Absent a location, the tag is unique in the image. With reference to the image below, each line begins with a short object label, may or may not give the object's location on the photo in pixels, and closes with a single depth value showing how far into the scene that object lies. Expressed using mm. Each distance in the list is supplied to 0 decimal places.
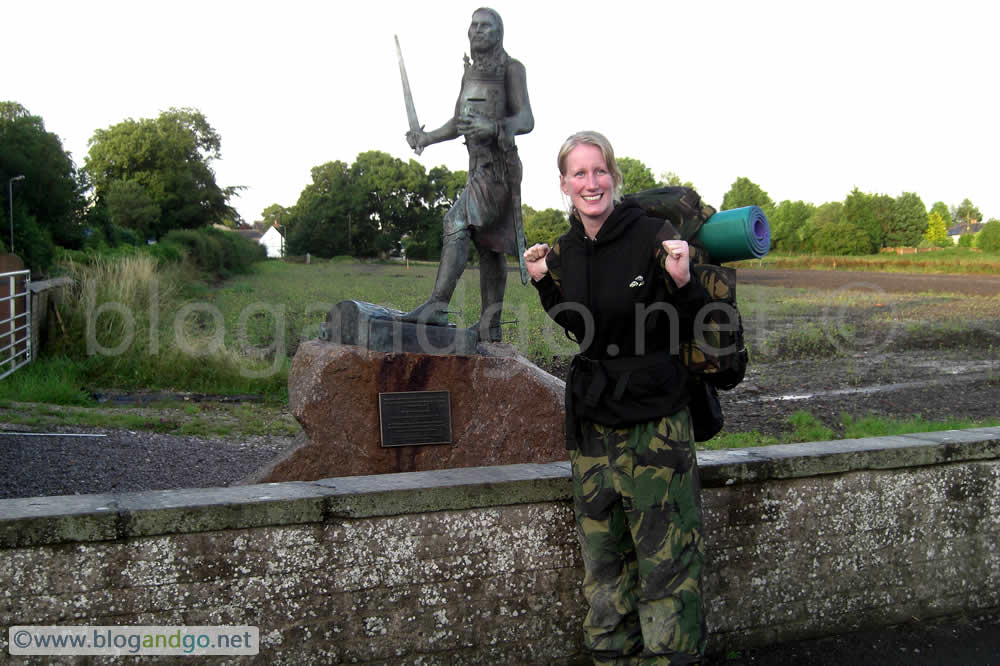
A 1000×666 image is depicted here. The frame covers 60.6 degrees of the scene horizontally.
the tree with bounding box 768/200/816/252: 61712
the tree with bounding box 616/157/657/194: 56728
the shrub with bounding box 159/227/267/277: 35812
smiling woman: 2758
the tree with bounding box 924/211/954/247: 65250
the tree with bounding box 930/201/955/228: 76444
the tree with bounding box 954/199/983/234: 89125
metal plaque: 4738
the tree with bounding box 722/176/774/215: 67812
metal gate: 10969
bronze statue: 5148
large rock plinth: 4715
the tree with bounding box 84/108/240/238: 55969
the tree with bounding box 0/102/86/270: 21062
